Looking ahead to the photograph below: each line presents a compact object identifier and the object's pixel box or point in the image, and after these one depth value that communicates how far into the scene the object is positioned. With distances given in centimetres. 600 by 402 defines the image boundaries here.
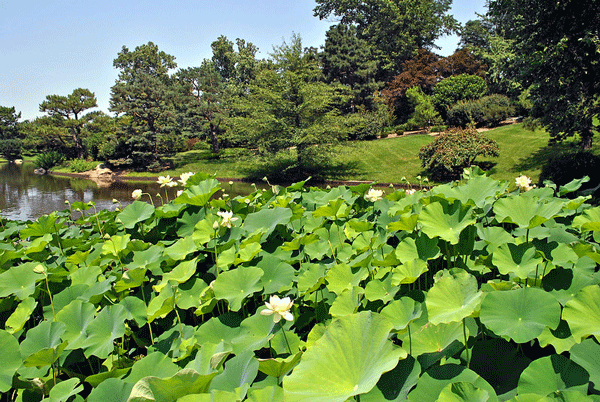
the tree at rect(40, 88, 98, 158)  2880
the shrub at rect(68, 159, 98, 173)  2534
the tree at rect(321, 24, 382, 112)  2967
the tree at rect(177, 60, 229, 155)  2745
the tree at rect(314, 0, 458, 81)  3181
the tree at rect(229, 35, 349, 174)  1675
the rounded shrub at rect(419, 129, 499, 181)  1288
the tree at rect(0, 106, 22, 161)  5034
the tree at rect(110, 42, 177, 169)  2308
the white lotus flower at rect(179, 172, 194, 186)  250
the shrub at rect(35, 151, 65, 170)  2905
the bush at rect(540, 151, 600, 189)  829
